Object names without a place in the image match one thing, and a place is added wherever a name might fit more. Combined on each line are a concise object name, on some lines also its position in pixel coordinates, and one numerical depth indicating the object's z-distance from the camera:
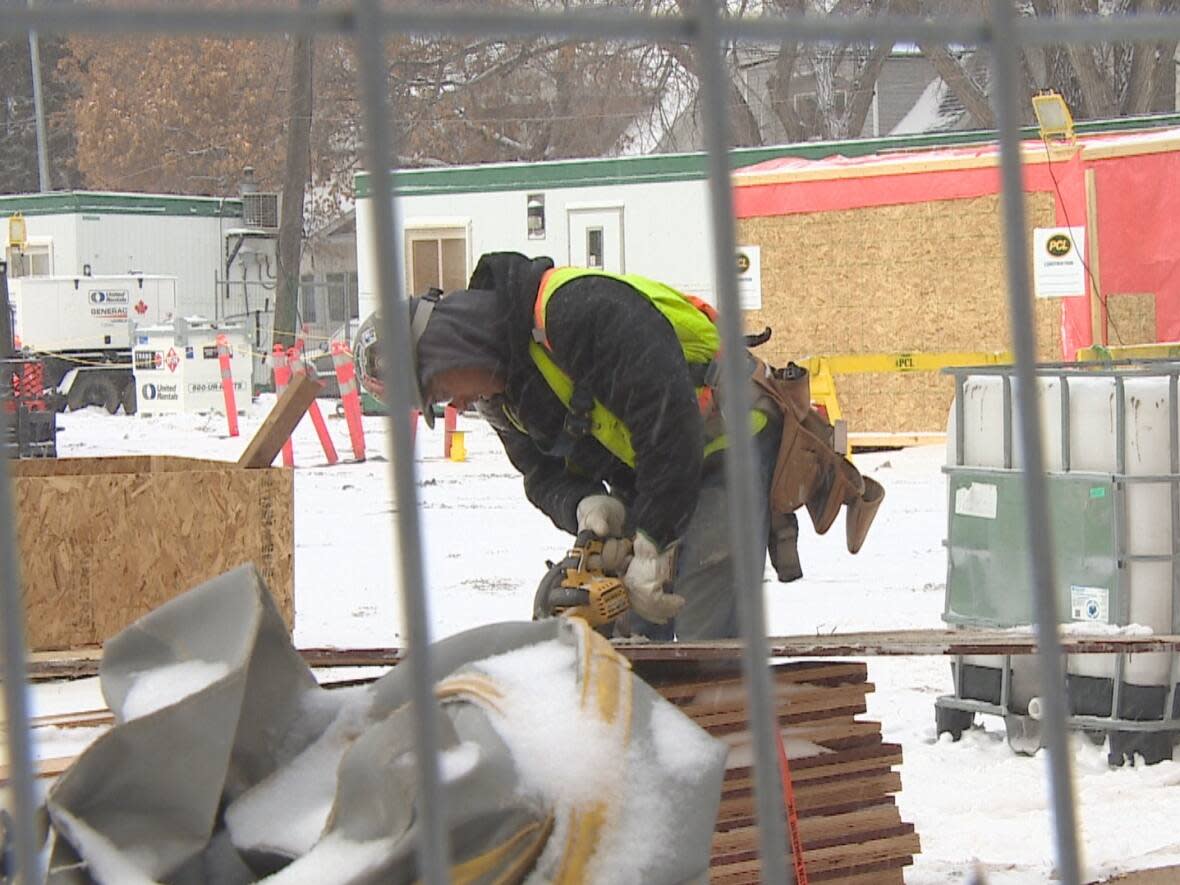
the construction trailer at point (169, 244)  32.22
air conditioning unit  35.59
